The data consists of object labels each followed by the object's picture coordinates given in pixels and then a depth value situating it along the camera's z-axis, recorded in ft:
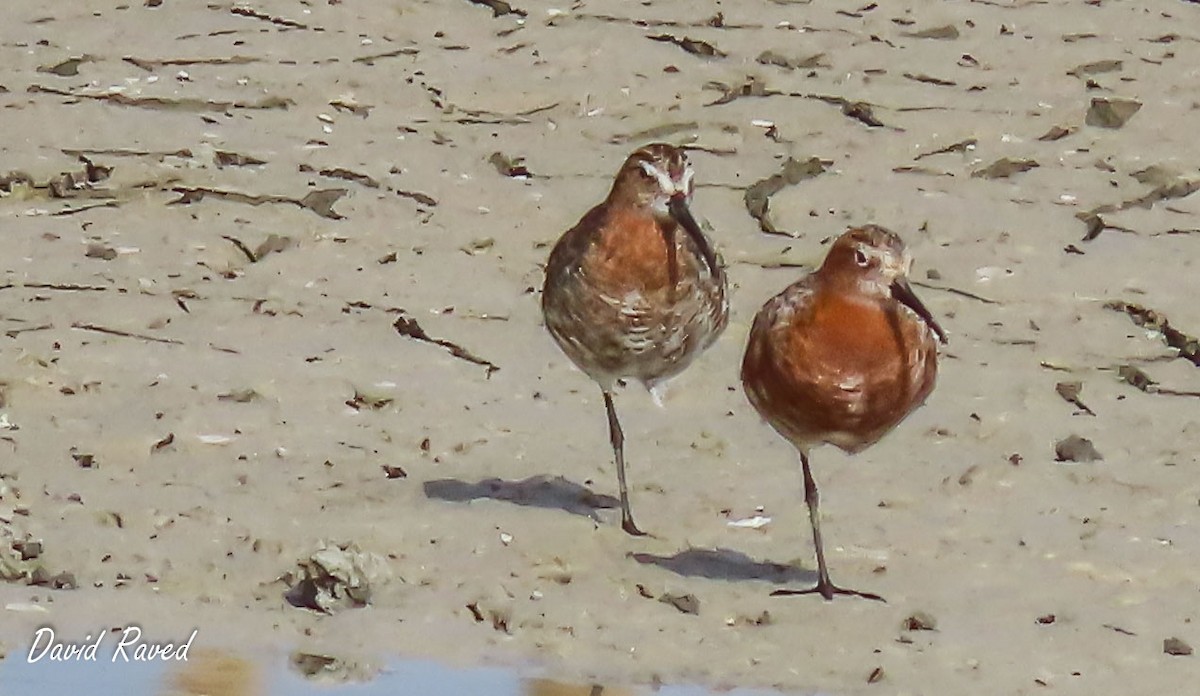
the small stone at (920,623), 41.24
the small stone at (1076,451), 48.49
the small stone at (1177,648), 40.45
